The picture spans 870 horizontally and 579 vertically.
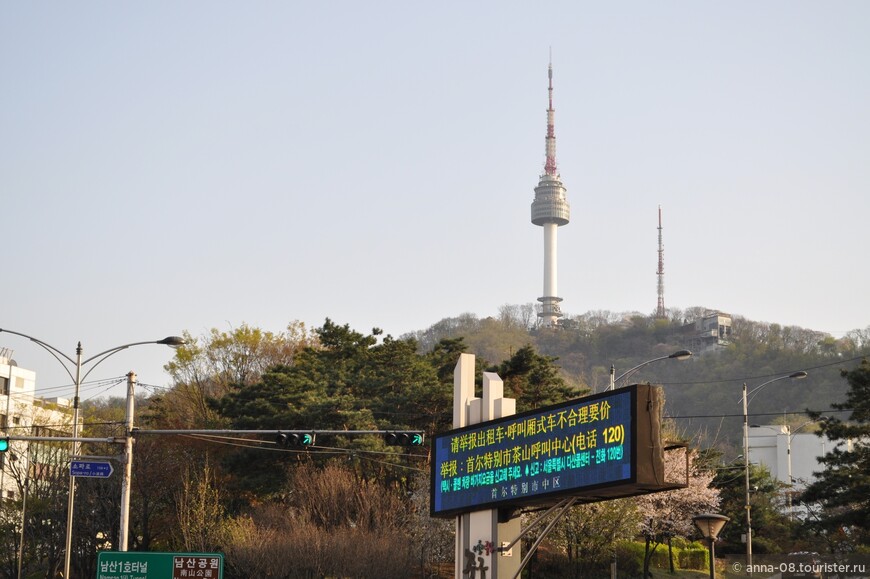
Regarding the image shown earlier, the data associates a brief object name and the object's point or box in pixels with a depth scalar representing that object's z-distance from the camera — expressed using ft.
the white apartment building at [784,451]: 352.90
